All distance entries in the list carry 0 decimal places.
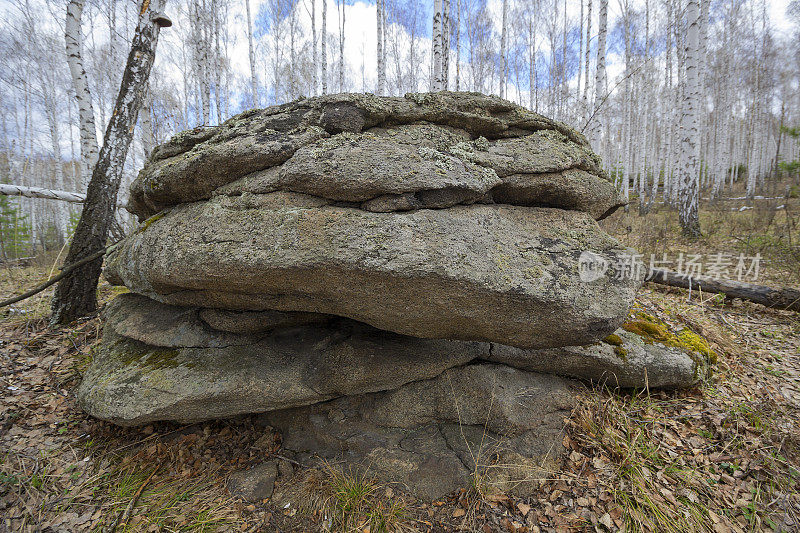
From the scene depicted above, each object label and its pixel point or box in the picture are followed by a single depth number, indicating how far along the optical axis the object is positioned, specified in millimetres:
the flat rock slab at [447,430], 3285
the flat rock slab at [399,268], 2555
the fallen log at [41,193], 5332
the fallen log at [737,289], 5676
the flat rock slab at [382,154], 2928
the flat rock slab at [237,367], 3141
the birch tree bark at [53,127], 16828
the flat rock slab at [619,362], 3674
